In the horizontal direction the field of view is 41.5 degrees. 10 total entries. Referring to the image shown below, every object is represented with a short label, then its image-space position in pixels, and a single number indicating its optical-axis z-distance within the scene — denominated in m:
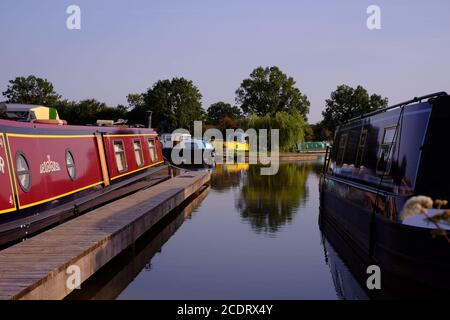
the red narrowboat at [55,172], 7.81
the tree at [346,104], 80.50
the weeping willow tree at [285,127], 47.19
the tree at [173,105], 78.06
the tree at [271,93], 80.12
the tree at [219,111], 96.60
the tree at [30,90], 70.06
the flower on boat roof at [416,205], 2.87
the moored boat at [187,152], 28.29
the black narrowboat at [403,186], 6.14
